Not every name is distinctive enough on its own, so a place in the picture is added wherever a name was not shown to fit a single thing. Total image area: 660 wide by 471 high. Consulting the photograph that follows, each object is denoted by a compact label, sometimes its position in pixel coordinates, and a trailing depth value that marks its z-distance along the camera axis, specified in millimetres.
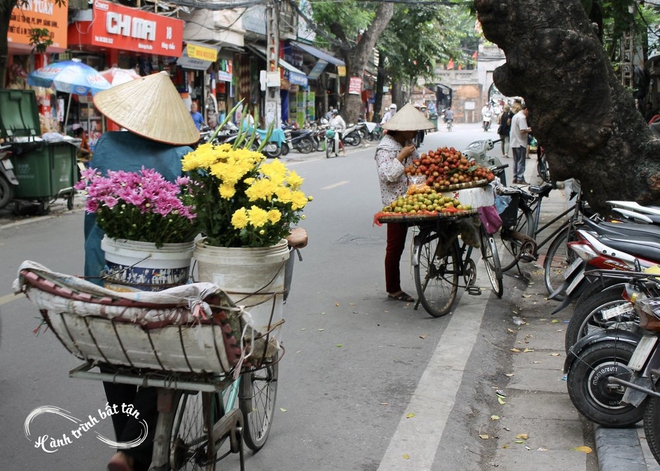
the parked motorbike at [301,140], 26998
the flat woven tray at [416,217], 6504
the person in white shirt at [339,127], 26752
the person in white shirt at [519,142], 17828
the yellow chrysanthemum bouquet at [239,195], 3000
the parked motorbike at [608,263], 4695
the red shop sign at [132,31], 19141
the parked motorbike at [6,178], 11867
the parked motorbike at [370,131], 34253
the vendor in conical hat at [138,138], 3477
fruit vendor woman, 7051
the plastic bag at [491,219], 7388
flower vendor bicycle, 2584
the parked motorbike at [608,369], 4160
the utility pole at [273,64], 25109
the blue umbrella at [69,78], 15852
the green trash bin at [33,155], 12188
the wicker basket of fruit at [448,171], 6875
